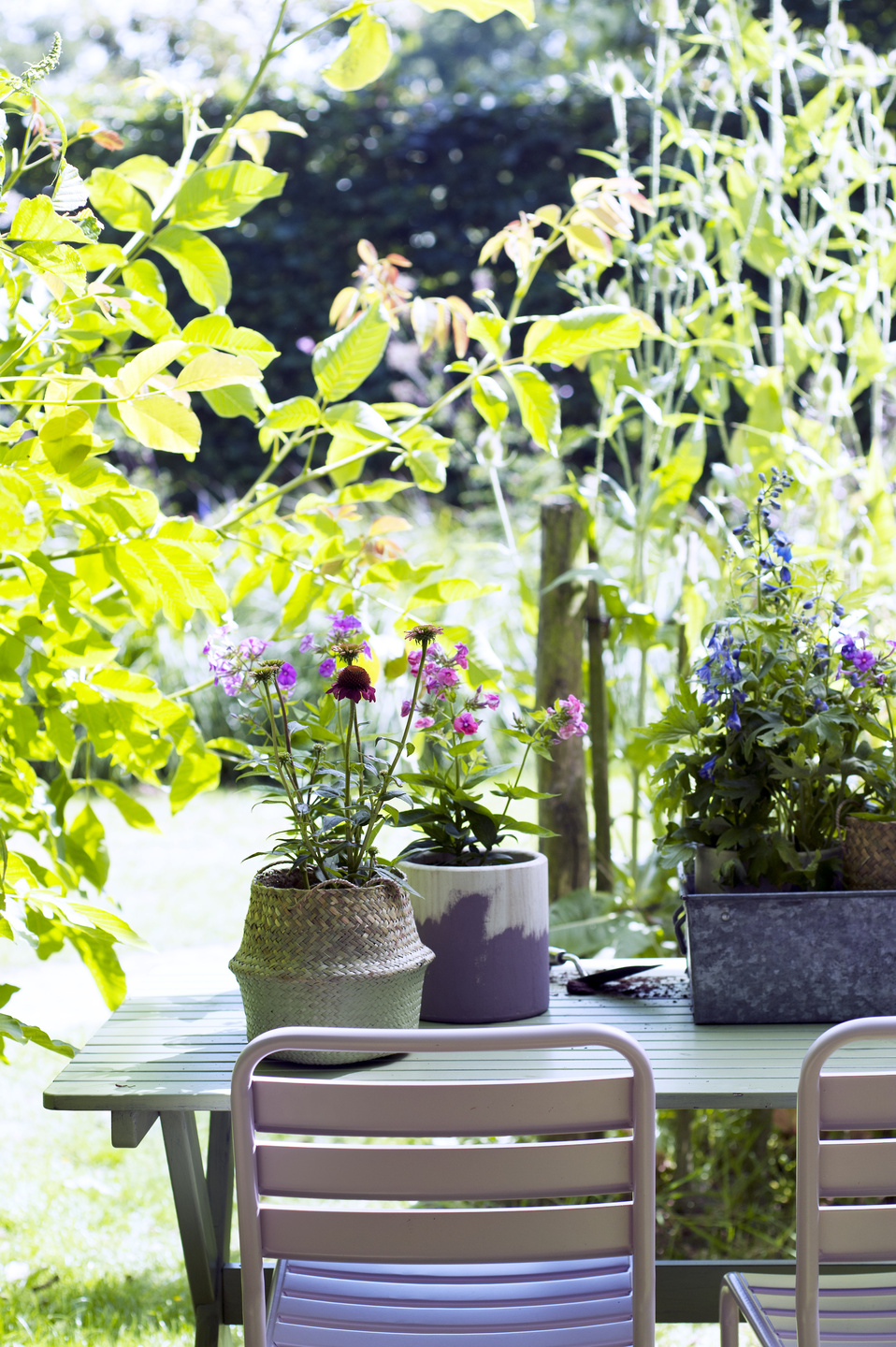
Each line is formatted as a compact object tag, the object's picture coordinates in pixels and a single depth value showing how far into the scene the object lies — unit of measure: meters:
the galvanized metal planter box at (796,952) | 4.05
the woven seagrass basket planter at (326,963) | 3.89
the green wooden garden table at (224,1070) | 3.83
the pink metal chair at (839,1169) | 3.60
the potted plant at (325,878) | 3.90
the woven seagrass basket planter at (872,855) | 4.09
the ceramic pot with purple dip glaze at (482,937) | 4.05
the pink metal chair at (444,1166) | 3.58
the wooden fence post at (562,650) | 5.03
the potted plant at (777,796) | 4.05
